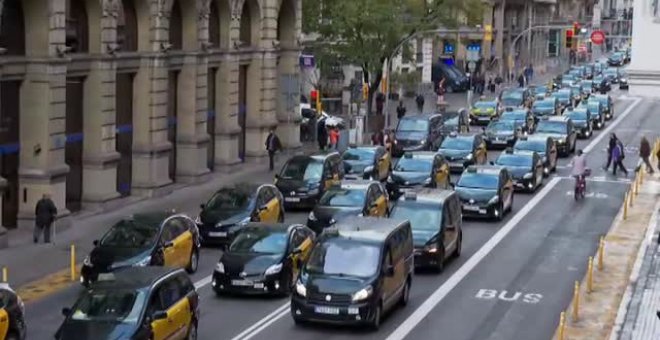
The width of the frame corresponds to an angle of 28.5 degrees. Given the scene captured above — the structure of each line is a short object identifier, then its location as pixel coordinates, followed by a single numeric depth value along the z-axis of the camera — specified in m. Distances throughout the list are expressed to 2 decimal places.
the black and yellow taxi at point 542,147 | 50.59
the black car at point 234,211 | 33.41
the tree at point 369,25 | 65.75
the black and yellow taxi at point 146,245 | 27.70
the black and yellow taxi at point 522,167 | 45.72
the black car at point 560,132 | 57.91
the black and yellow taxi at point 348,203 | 34.75
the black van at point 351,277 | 23.94
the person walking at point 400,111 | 70.56
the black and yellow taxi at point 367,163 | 46.25
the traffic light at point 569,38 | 83.94
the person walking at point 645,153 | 50.83
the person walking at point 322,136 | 57.06
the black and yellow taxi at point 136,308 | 20.72
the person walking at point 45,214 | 33.78
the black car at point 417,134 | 56.34
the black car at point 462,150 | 50.66
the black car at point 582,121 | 66.94
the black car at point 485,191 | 38.94
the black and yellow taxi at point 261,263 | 26.95
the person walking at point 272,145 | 50.88
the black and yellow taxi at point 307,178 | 40.50
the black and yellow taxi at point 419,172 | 42.88
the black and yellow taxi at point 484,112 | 72.75
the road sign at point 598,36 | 90.52
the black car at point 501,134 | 60.44
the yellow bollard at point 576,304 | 25.64
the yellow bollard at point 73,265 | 29.83
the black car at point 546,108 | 74.69
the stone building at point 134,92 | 36.03
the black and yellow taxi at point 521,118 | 64.00
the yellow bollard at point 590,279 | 28.56
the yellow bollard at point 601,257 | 31.38
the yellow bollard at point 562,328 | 22.47
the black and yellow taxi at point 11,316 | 21.75
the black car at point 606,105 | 76.75
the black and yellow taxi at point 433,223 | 30.41
